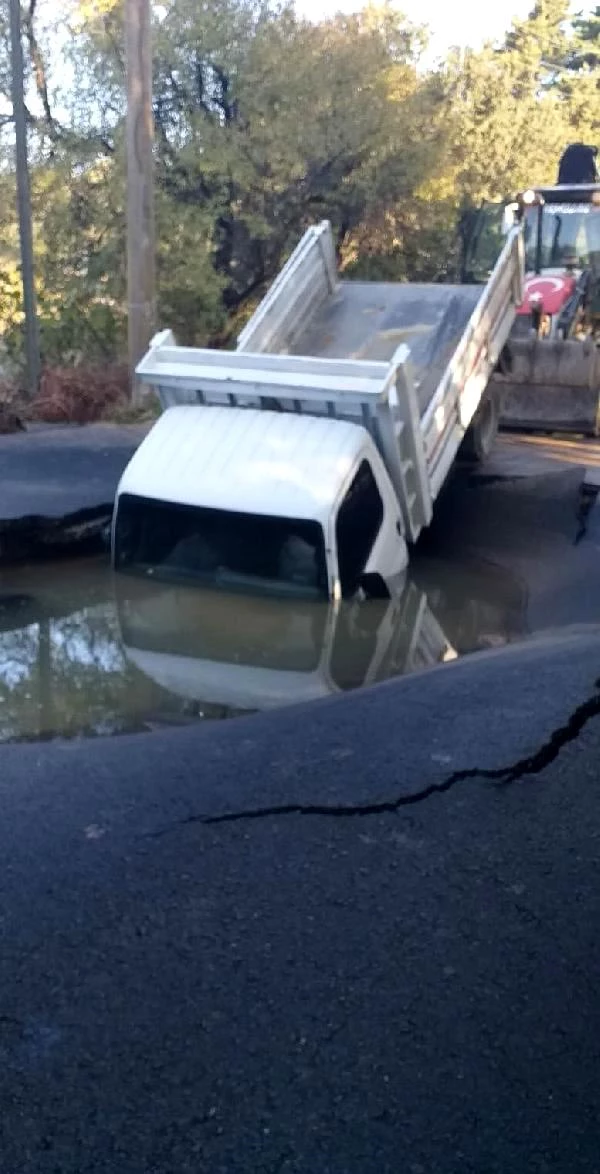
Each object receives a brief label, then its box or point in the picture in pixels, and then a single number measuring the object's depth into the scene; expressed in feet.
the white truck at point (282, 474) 29.58
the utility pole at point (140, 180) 52.39
